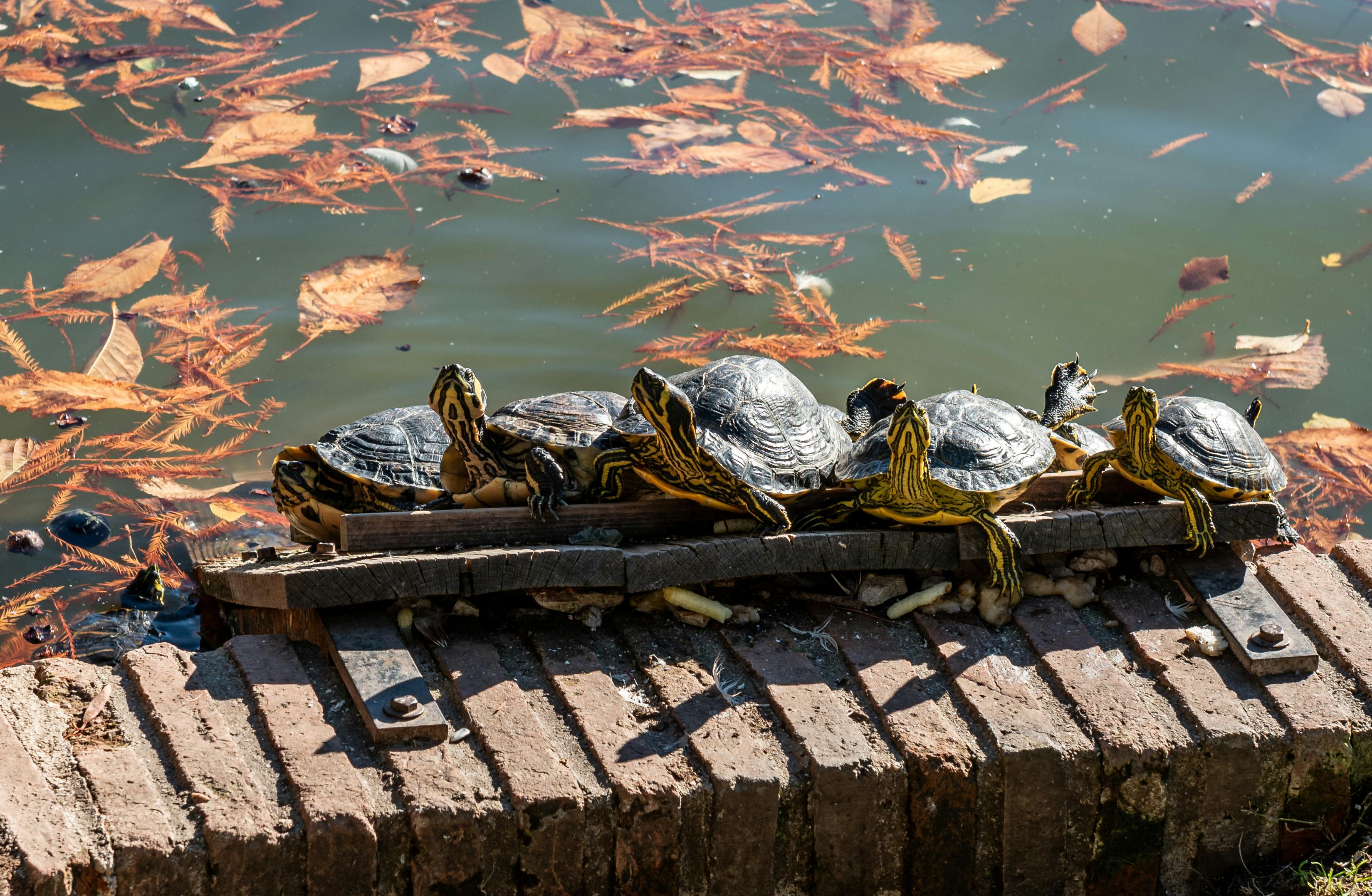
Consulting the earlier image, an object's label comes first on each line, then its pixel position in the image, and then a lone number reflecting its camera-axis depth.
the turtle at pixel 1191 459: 7.03
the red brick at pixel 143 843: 4.95
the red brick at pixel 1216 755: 6.10
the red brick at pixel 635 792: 5.54
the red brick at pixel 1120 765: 6.03
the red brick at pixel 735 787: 5.62
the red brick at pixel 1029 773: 5.92
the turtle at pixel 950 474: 6.60
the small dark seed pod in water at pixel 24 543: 9.49
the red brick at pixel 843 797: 5.73
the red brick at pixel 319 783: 5.19
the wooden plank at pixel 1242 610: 6.46
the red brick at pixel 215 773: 5.08
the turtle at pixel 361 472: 7.94
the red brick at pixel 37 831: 4.75
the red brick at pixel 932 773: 5.84
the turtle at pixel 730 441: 6.57
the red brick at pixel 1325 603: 6.64
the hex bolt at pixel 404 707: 5.62
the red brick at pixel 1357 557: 7.22
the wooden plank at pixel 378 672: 5.60
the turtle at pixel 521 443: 6.88
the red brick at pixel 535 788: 5.44
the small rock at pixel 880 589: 6.75
